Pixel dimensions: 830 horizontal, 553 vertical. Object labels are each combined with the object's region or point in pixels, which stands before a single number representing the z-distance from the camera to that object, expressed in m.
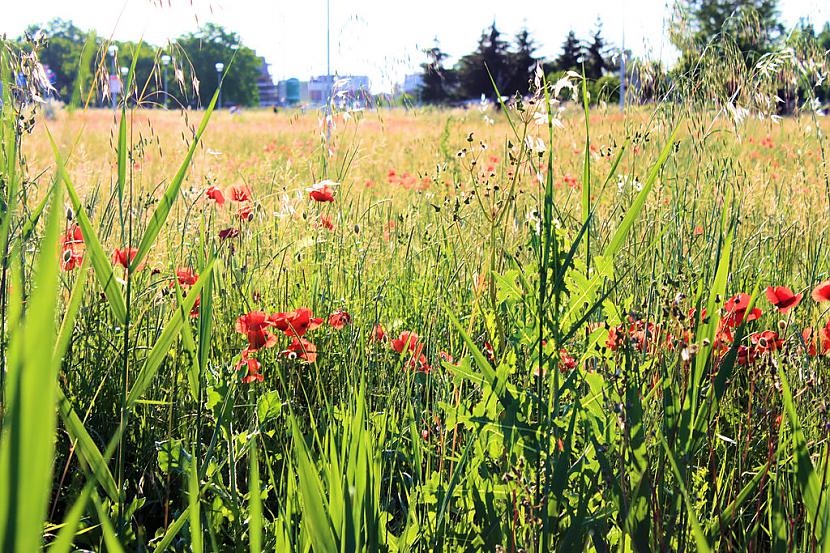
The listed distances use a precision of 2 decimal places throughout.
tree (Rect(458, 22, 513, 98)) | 35.55
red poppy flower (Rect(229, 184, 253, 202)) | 2.11
